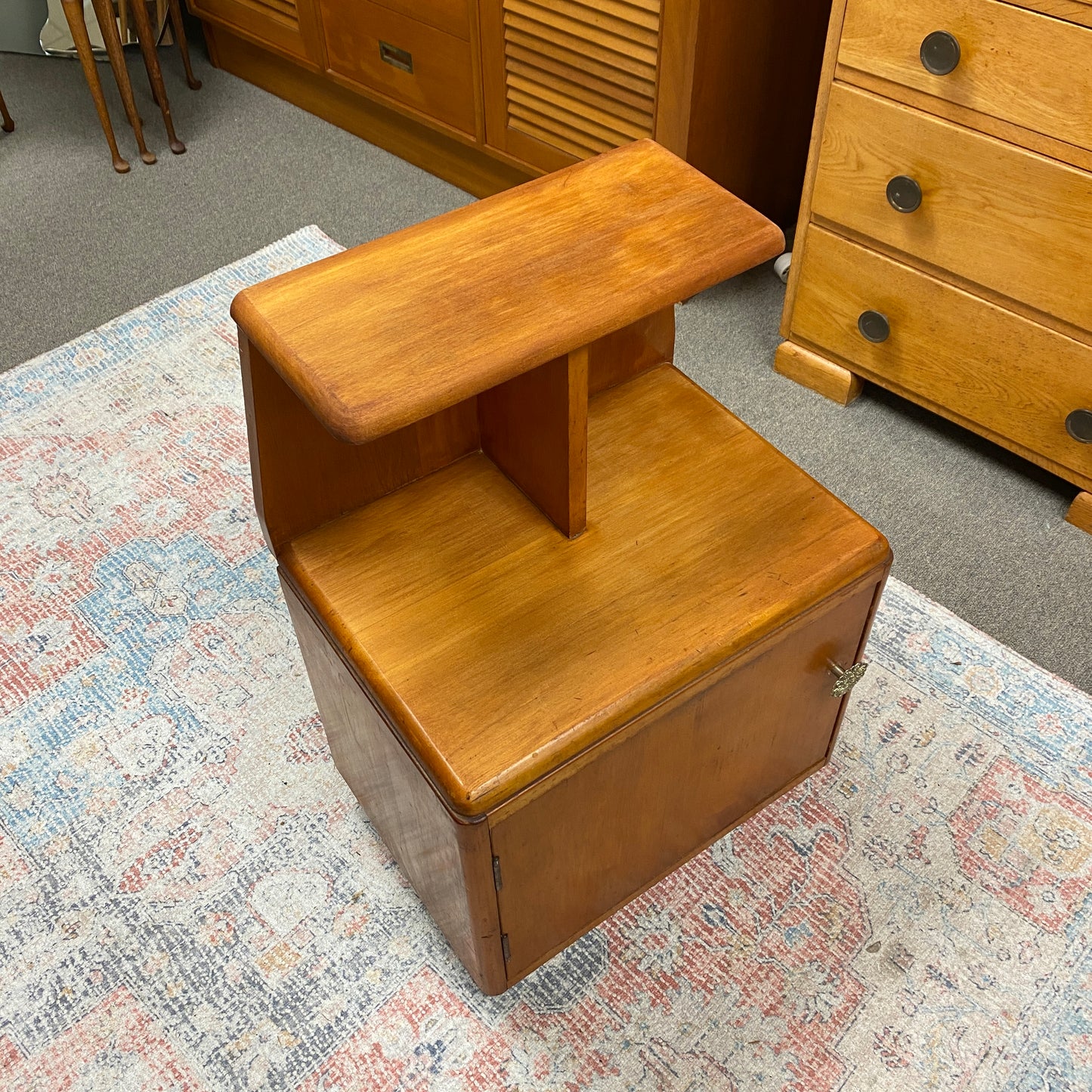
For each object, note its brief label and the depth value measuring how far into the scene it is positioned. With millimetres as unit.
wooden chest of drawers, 1373
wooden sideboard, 1812
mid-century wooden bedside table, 870
